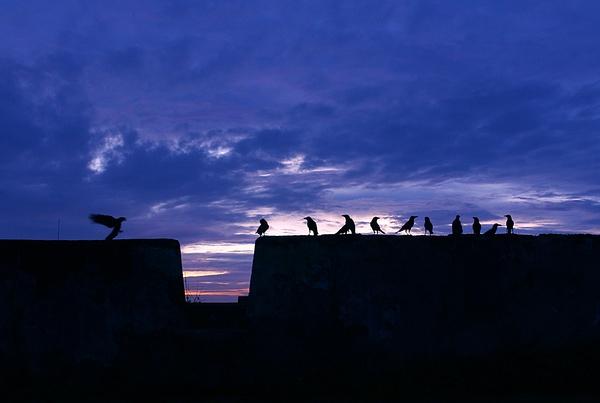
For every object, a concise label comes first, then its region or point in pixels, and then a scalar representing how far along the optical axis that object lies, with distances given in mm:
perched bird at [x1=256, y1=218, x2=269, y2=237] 10898
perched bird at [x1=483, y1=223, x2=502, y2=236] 7584
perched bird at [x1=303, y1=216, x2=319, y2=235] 10031
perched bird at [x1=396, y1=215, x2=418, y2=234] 10477
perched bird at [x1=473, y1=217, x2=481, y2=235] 11211
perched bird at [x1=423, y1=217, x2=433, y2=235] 10941
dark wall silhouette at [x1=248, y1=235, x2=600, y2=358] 6898
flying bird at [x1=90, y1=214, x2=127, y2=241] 7787
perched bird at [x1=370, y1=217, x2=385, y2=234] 10688
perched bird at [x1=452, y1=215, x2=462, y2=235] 11016
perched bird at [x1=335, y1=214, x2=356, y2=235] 9320
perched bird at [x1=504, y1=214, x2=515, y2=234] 11283
